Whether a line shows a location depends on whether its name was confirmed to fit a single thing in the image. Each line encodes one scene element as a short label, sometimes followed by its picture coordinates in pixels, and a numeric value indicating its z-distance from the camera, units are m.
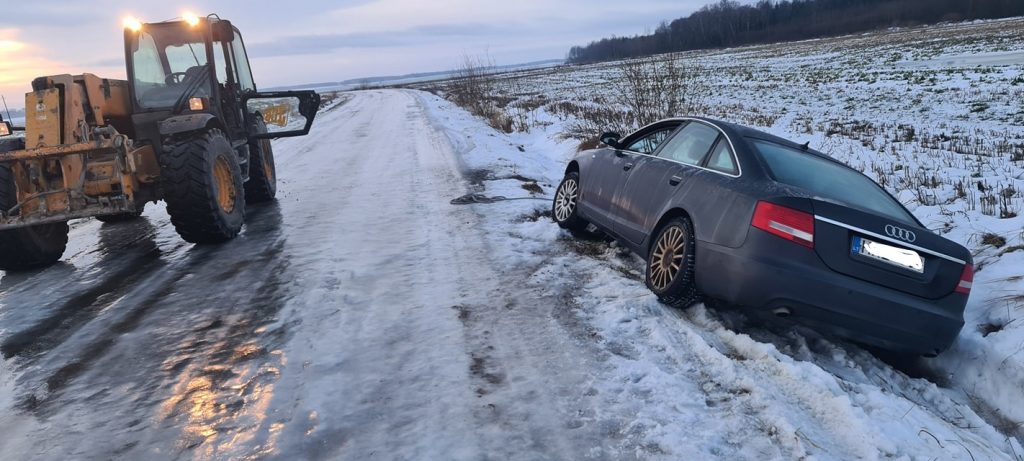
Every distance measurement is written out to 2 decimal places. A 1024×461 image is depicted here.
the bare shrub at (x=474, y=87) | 26.95
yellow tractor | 5.70
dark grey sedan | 3.75
